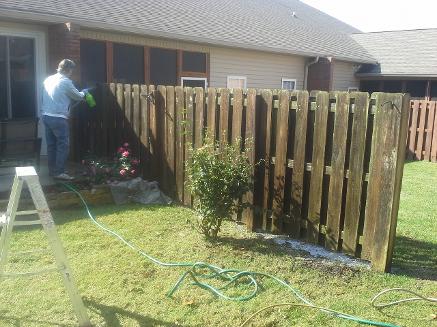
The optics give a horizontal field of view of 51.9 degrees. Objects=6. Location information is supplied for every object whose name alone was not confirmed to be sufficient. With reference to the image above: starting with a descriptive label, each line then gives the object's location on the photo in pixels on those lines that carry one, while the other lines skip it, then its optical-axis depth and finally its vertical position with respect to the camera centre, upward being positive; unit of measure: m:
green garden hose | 3.53 -1.70
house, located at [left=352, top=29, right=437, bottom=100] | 17.33 +1.25
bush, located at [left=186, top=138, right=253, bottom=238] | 4.95 -1.03
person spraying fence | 6.68 -0.38
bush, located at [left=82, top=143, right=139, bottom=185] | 6.95 -1.29
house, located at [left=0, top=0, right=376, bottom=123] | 8.32 +1.03
